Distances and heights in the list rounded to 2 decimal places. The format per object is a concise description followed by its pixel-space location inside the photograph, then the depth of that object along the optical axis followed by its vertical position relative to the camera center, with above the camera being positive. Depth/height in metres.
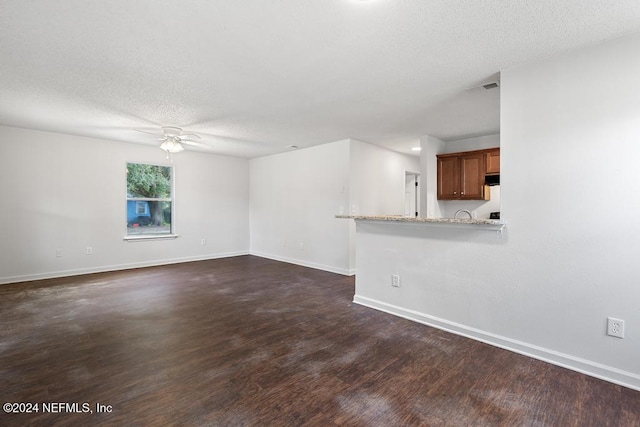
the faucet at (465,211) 5.02 +0.01
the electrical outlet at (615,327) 2.02 -0.82
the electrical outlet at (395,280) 3.27 -0.79
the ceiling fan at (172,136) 4.33 +1.20
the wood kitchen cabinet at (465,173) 4.68 +0.65
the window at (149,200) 5.69 +0.24
